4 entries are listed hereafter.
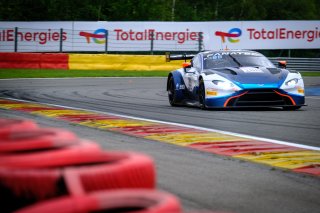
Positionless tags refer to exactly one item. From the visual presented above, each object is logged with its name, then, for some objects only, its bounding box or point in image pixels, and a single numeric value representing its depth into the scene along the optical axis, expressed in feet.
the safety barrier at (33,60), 203.82
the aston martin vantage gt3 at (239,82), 89.10
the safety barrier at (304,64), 232.73
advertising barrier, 227.40
